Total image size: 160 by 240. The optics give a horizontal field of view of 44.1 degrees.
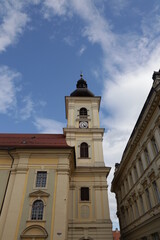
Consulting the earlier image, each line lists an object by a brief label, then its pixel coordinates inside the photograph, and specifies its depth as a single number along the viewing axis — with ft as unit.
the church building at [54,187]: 50.85
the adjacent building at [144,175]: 49.29
